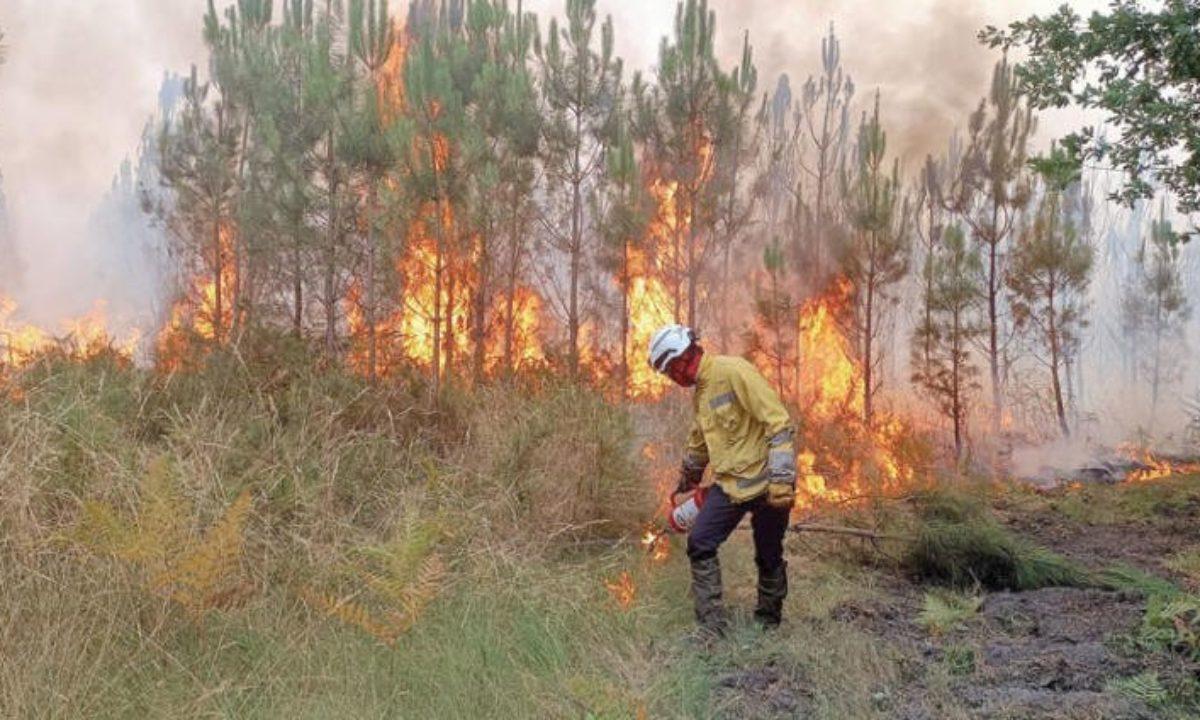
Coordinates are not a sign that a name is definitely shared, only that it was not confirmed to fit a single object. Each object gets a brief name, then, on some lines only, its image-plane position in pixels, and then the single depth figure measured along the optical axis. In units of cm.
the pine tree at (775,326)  2405
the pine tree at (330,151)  1917
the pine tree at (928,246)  2385
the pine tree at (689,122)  2292
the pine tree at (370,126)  1931
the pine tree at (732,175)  2309
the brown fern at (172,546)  473
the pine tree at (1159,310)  3166
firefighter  565
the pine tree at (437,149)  2098
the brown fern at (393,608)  451
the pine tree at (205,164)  2584
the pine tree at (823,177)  2592
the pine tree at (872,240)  2273
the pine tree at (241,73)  2459
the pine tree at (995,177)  2320
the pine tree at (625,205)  2238
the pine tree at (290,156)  1989
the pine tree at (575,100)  2247
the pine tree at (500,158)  2214
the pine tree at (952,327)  2345
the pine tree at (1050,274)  2419
